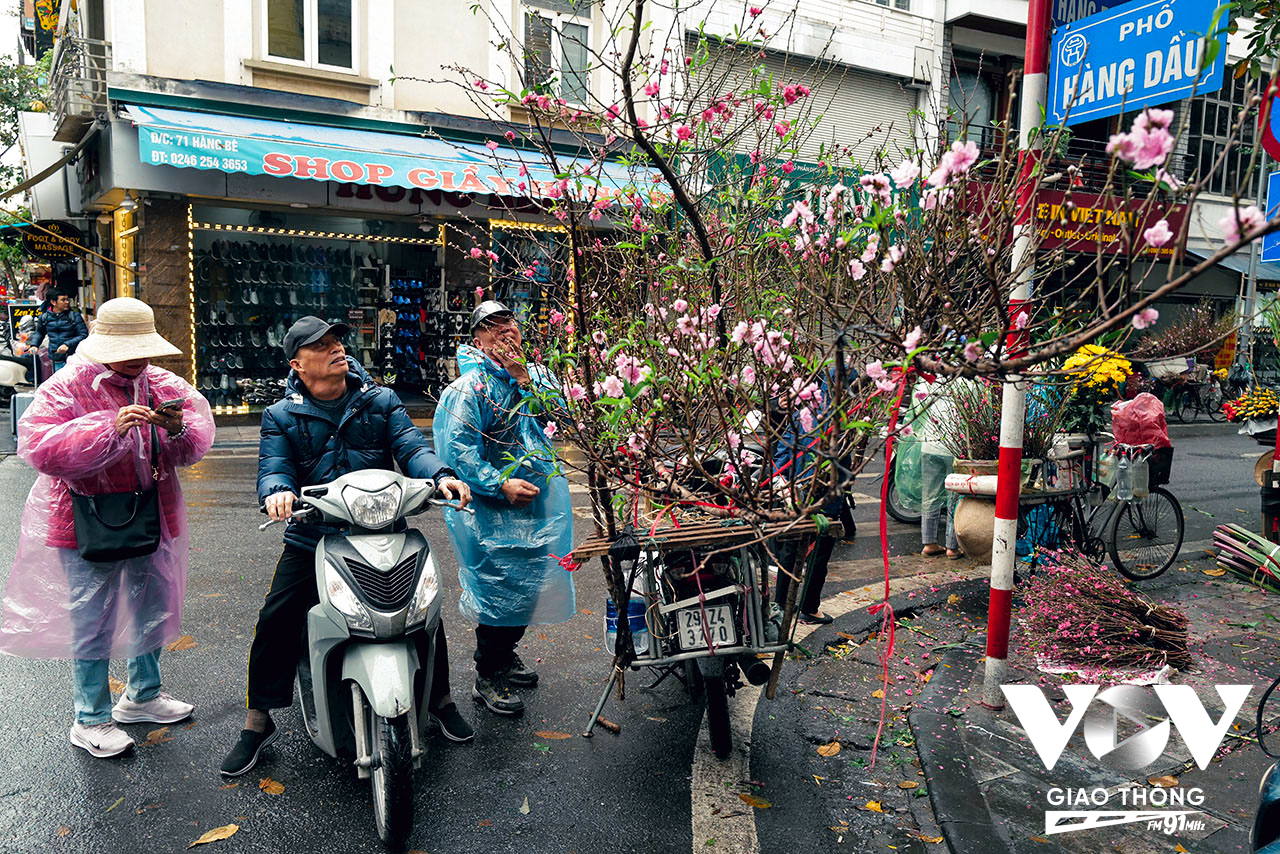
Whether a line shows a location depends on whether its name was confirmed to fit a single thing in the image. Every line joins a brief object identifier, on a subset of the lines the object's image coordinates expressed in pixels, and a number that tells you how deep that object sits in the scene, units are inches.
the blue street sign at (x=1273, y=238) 247.9
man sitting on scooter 152.7
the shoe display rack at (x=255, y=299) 581.0
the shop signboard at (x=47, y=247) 692.7
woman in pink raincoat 150.6
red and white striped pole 166.7
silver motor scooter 129.6
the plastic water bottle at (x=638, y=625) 158.6
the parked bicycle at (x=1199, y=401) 769.6
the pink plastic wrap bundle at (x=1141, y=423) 272.8
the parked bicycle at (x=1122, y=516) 271.6
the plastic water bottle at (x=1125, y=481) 271.6
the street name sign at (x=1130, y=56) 146.3
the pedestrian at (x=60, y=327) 523.8
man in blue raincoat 172.4
